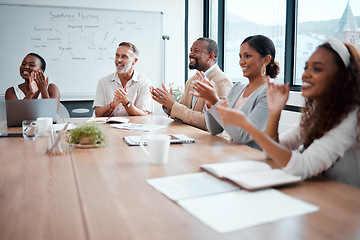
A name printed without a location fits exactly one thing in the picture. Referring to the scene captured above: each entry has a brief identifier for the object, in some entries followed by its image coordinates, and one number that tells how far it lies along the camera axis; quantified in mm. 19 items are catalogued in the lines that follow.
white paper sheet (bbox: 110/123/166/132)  2236
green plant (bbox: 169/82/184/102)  4652
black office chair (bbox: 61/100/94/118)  4344
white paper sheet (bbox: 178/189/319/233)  834
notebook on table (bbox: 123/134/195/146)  1764
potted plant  1654
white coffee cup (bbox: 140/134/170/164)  1357
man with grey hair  3311
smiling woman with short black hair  3004
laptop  2374
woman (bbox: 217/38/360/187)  1185
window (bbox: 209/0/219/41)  4715
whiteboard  4078
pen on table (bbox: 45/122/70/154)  1559
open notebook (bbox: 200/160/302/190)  1062
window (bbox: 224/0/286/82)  3469
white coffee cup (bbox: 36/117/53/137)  2027
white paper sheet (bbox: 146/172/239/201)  1028
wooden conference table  794
